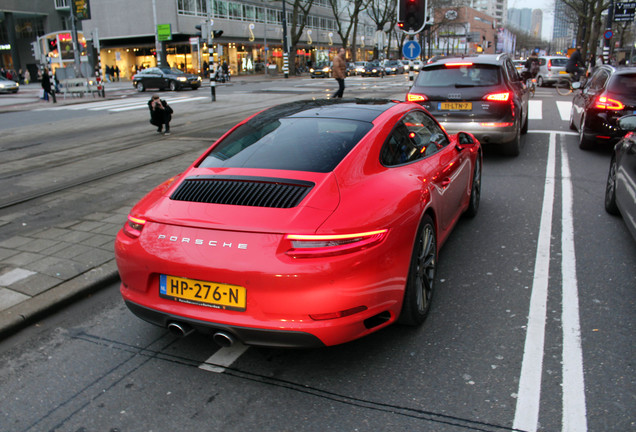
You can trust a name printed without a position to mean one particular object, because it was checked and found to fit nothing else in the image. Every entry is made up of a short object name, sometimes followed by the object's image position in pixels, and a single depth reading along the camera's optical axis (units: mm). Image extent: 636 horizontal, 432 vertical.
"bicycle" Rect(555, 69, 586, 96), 23719
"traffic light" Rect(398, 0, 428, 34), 13398
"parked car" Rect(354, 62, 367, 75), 51812
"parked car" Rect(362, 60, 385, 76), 51219
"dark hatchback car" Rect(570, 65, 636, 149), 8781
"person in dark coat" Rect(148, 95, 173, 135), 12758
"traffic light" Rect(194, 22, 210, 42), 22373
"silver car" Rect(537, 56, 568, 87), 28611
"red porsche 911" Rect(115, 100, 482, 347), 2758
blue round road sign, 15578
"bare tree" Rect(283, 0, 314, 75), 57812
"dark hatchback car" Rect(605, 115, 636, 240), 4812
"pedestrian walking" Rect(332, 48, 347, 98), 18062
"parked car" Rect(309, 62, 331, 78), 47719
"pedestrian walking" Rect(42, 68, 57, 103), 25761
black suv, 8570
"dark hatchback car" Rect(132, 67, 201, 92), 32375
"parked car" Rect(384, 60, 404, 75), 56319
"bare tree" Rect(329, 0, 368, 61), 65244
